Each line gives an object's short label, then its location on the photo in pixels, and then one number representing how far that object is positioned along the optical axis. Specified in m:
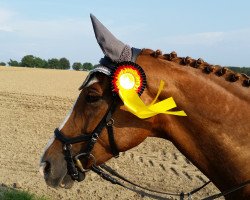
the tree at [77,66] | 77.97
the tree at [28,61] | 77.56
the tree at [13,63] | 79.39
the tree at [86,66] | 74.49
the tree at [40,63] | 78.10
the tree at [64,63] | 80.72
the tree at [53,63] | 81.25
